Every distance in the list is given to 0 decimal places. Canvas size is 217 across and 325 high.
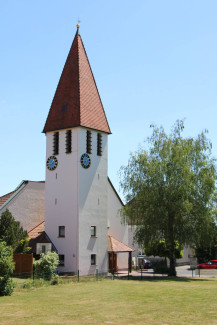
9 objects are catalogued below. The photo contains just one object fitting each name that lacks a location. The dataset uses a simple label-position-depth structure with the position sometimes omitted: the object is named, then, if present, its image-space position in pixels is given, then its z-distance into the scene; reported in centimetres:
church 3769
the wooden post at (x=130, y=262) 4243
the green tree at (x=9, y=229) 3331
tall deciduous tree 3616
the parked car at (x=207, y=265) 5125
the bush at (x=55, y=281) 2946
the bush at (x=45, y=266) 3073
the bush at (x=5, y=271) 2302
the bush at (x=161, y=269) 4194
